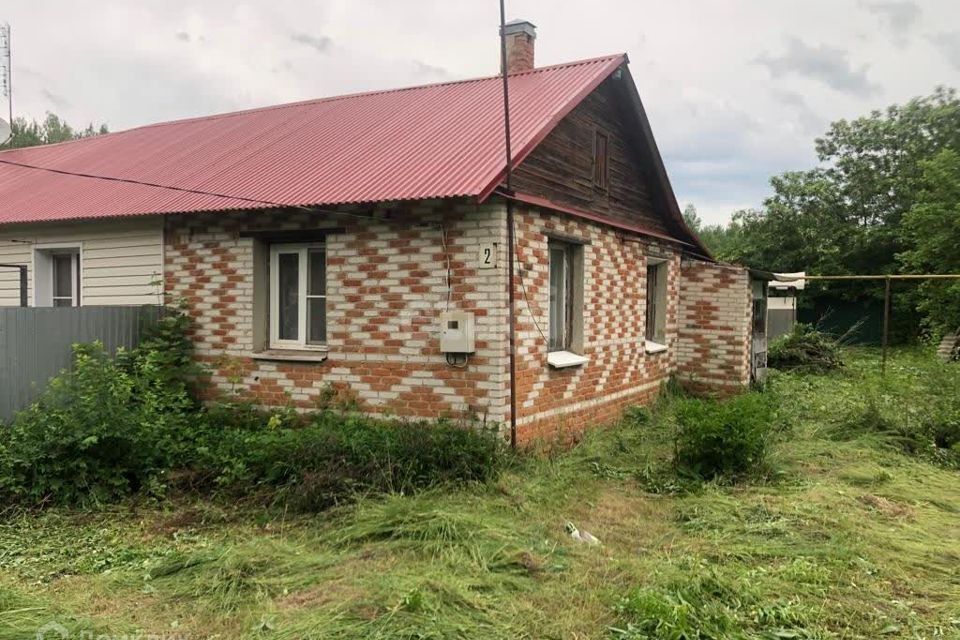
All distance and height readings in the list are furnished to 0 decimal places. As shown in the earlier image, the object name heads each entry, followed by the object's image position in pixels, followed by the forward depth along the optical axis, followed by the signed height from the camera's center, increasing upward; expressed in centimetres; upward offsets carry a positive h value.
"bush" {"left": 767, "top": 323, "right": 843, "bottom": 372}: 1551 -98
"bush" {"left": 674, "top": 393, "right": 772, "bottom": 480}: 646 -124
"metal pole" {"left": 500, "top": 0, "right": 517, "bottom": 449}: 659 -18
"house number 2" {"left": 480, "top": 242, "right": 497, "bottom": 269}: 660 +49
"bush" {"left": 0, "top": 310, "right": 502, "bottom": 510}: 584 -137
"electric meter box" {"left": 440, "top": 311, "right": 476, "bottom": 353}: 657 -26
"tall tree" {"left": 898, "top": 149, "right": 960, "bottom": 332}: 2000 +238
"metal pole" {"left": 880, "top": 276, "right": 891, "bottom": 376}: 1115 -32
